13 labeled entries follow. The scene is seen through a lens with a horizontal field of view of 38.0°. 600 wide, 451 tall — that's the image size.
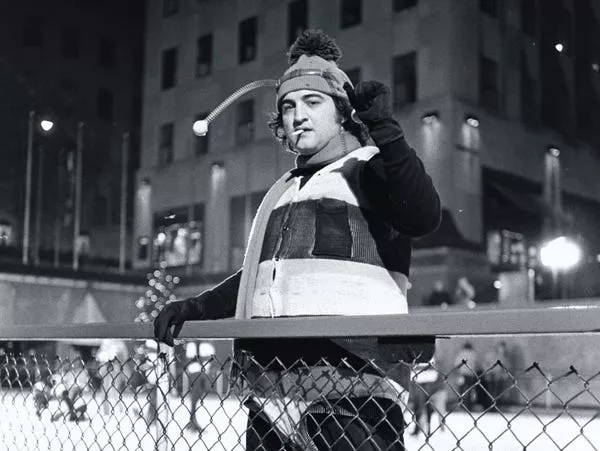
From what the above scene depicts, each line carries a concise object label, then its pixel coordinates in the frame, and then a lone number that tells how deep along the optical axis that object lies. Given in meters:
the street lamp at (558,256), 19.27
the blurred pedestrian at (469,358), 14.36
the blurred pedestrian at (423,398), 10.64
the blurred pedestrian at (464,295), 16.86
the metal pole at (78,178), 26.17
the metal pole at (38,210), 25.89
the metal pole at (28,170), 27.23
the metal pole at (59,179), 31.63
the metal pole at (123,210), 27.02
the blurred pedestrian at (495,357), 14.67
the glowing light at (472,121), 20.73
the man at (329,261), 2.25
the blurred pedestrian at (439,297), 17.34
